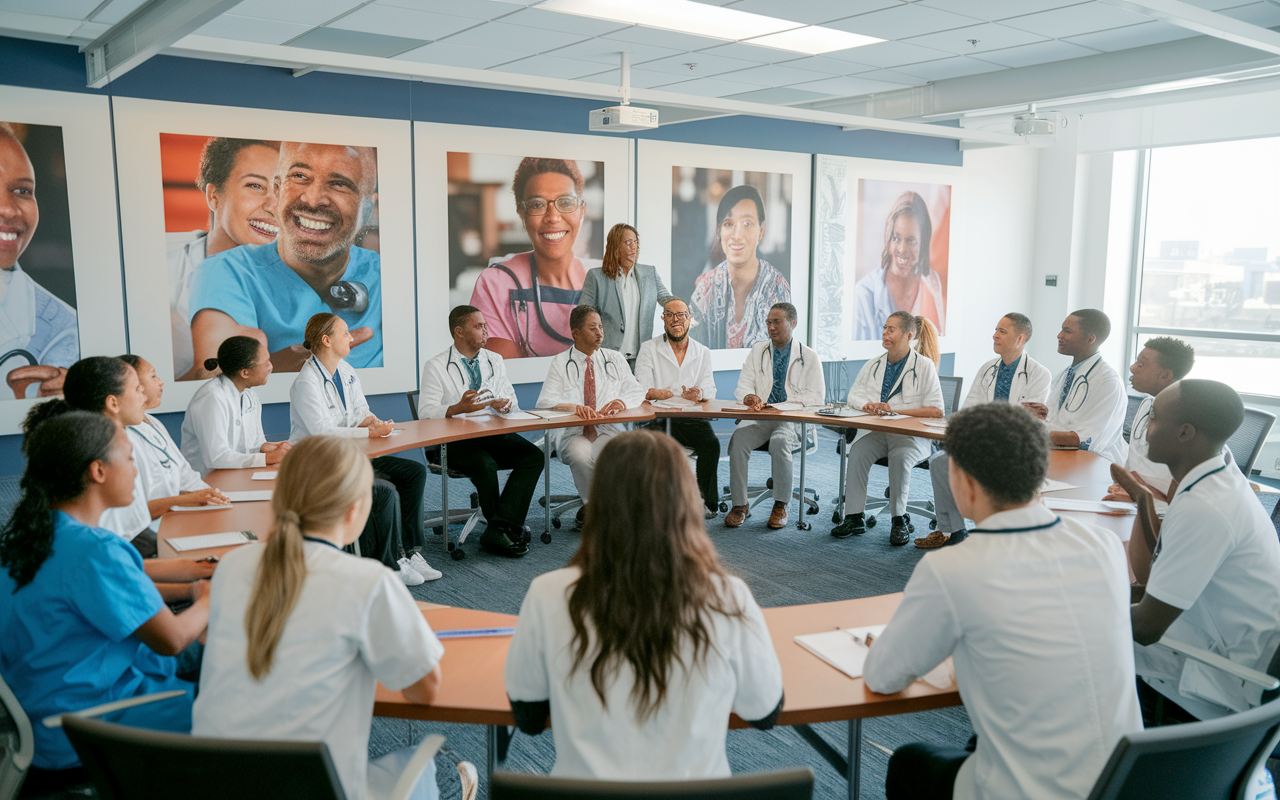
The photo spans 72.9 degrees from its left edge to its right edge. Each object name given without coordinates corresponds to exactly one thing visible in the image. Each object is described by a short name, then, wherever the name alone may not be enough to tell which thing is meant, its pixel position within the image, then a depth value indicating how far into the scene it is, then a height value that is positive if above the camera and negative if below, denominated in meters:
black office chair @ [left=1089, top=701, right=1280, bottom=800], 1.38 -0.77
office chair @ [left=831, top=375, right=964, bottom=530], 5.59 -1.18
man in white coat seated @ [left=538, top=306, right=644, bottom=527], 5.47 -0.68
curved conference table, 1.82 -0.88
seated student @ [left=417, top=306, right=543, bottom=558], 5.06 -0.94
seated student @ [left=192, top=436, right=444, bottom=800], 1.56 -0.64
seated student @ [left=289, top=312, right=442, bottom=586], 4.33 -0.76
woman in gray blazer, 6.26 -0.08
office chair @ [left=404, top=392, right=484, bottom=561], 4.95 -1.40
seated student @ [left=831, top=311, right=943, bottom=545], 5.35 -0.77
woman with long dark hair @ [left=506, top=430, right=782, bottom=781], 1.46 -0.61
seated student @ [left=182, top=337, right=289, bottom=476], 3.88 -0.61
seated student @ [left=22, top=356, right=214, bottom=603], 2.86 -0.41
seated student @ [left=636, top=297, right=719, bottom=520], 5.74 -0.66
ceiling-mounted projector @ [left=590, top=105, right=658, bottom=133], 5.52 +1.06
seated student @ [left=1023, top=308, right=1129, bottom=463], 4.70 -0.61
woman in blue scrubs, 1.85 -0.70
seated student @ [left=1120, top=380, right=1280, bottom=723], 2.10 -0.68
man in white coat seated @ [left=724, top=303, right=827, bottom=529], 5.66 -0.74
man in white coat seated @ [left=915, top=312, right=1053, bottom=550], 5.05 -0.61
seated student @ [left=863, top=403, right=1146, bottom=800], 1.58 -0.64
